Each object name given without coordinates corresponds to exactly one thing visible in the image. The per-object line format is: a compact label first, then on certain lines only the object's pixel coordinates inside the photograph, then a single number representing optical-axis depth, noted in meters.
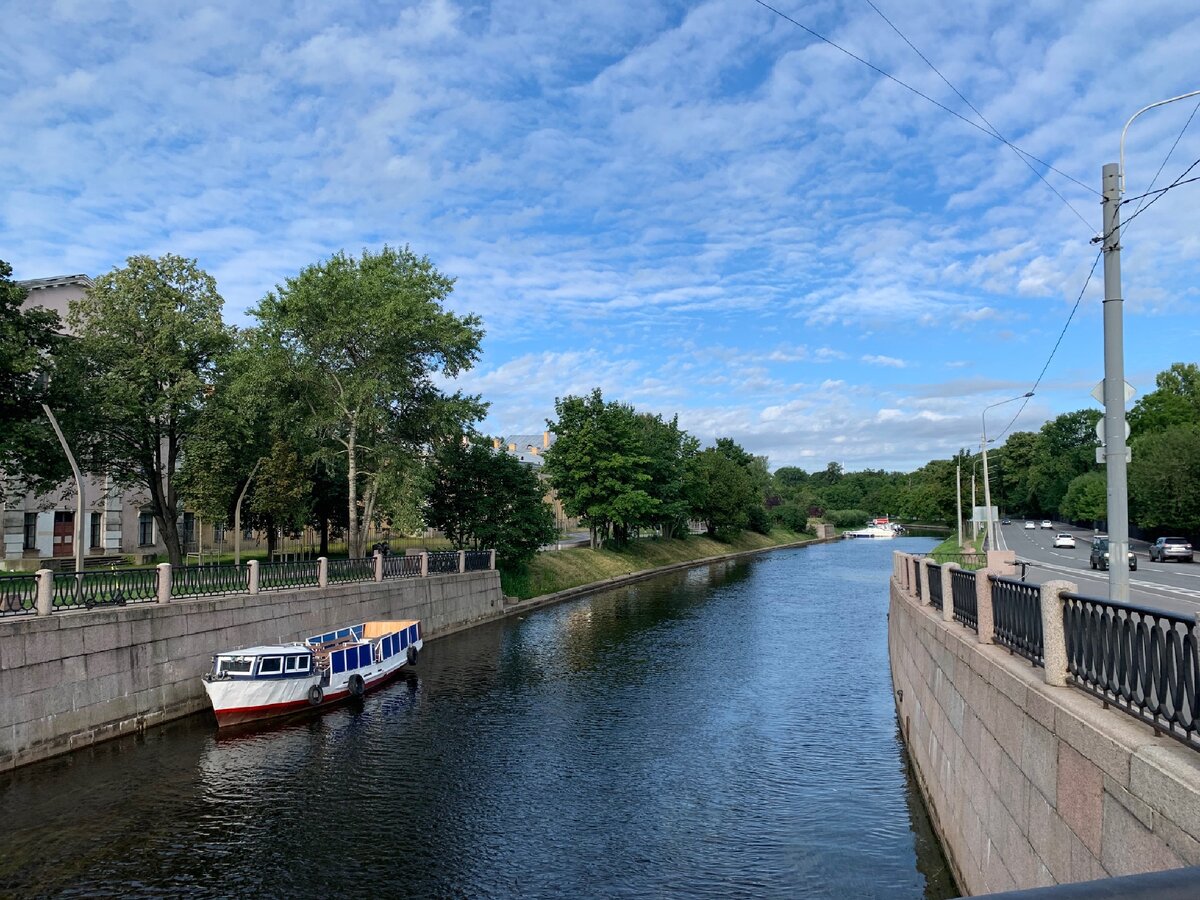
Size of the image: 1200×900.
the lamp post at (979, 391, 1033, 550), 38.33
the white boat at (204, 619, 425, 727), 21.47
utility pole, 11.38
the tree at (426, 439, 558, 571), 48.88
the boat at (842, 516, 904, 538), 155.62
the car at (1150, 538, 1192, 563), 52.22
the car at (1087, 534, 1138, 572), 42.69
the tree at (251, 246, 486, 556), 40.25
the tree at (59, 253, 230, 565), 34.91
